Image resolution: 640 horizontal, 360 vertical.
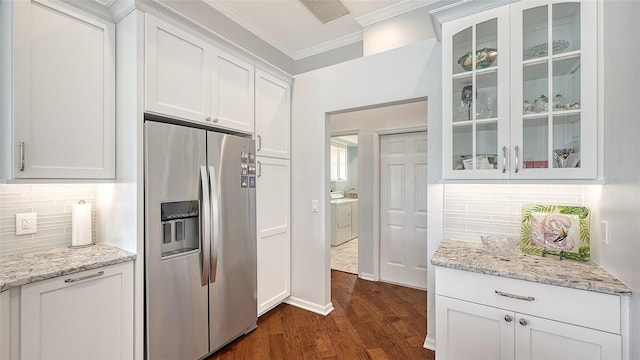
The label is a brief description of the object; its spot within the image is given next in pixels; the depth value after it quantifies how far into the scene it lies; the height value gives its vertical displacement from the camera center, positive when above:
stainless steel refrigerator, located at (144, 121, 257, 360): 1.69 -0.43
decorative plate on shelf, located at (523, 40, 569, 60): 1.52 +0.74
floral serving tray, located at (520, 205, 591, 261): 1.58 -0.32
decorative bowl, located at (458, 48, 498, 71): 1.68 +0.77
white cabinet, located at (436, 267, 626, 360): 1.24 -0.71
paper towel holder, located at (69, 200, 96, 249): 1.79 -0.44
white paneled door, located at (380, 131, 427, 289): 3.42 -0.38
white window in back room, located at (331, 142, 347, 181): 6.82 +0.46
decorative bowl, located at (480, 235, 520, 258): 1.68 -0.42
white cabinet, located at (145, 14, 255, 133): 1.70 +0.71
